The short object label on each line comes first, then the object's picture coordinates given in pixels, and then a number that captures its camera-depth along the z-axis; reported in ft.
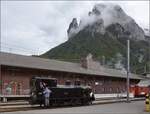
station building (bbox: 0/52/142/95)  67.32
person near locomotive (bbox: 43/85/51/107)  44.42
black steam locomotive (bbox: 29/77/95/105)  45.90
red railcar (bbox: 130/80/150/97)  76.78
